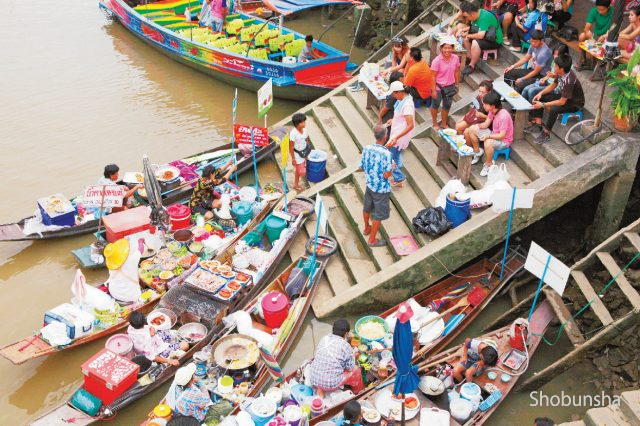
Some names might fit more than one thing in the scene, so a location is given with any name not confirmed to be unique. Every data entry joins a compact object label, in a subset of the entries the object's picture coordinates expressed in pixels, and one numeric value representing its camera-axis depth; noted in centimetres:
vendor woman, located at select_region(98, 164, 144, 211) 1128
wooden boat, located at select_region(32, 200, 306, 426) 778
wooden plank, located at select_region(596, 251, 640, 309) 809
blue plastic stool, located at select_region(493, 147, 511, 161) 1030
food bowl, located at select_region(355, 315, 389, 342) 859
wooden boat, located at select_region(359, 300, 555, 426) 772
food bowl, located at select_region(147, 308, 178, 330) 885
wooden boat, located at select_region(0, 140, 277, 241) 1073
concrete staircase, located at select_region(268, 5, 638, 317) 927
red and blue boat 1498
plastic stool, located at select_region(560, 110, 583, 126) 1019
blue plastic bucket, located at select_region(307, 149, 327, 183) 1178
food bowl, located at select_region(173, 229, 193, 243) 1058
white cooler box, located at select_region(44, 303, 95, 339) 872
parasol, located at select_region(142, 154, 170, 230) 1009
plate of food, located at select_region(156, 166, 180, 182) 1183
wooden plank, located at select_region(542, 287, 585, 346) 838
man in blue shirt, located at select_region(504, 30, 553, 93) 1091
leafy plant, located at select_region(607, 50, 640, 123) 902
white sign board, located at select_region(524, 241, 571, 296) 780
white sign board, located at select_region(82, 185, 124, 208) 1094
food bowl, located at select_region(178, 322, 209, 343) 891
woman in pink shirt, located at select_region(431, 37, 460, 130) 1127
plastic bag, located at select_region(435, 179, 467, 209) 963
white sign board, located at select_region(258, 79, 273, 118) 1134
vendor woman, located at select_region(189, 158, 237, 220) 1115
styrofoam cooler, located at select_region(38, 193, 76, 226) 1079
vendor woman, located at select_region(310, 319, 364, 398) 772
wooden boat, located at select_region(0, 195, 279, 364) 834
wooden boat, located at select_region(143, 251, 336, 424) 821
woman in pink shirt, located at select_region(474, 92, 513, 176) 999
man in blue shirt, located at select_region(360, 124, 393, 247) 927
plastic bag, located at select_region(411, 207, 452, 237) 945
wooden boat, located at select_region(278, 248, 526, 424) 877
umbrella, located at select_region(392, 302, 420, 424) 692
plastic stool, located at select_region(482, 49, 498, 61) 1249
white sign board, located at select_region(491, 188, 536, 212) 885
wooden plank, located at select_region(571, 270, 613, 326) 821
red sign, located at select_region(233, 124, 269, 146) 1245
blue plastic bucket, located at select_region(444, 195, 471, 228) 941
